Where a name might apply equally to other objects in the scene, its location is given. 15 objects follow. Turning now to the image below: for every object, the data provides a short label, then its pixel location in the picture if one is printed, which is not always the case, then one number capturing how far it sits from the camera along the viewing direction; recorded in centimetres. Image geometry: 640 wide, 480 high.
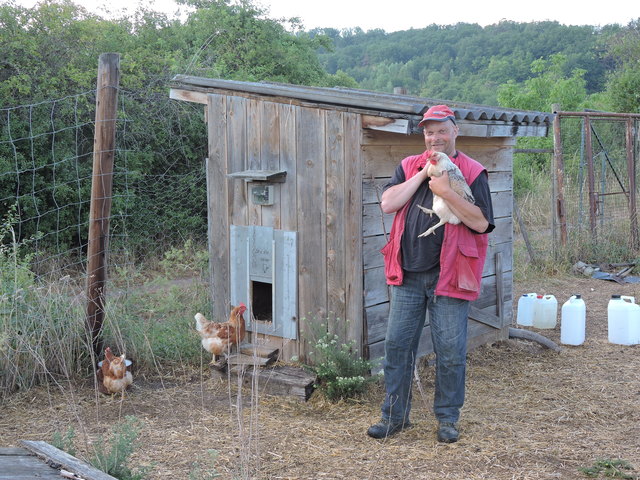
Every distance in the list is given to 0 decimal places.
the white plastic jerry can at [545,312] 770
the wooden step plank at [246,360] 566
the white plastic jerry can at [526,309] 776
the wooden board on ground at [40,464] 265
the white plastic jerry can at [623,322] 709
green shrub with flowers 516
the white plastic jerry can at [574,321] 699
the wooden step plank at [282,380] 534
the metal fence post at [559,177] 1050
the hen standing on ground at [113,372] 523
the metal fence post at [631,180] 1152
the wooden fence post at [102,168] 543
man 415
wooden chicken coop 537
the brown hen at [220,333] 576
